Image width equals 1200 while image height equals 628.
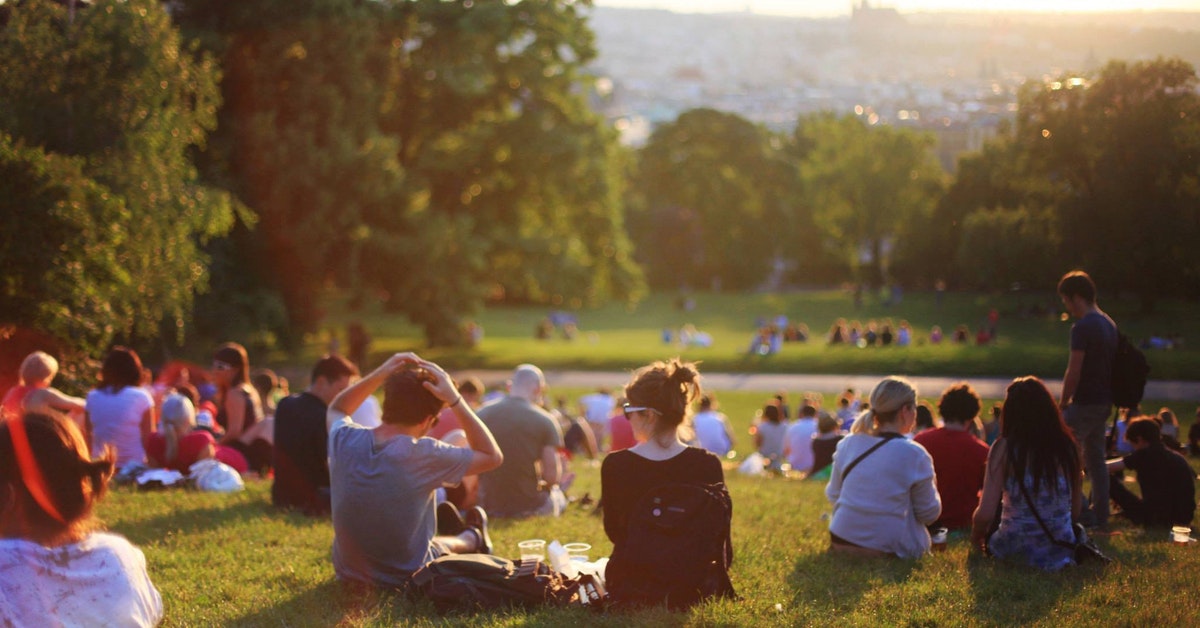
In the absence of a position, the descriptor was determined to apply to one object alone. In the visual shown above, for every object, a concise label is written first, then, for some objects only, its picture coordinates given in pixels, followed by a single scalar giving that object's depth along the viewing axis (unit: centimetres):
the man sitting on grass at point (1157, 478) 809
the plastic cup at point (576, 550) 686
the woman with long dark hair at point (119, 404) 966
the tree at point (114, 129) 1309
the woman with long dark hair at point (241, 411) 1052
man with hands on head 561
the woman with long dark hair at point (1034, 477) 645
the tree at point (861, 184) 4706
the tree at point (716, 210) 7100
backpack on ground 564
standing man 805
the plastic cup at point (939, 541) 711
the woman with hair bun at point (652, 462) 545
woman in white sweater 650
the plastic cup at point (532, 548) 671
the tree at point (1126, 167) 1184
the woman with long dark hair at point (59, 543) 324
